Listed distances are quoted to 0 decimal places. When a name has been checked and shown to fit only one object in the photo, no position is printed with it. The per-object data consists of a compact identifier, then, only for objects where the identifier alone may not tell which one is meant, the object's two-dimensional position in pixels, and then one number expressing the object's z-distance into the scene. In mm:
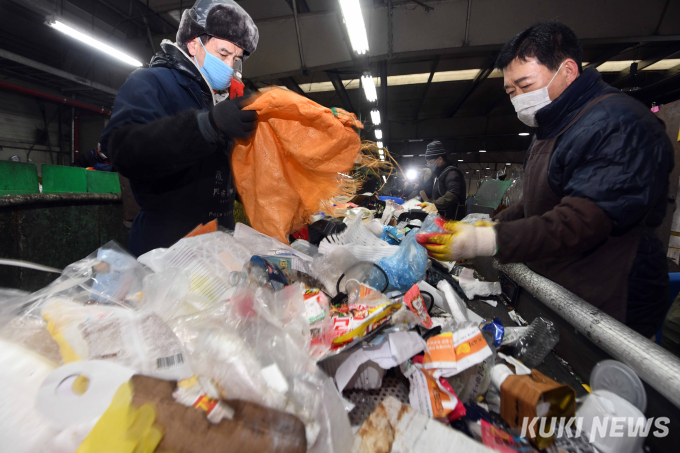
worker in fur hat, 1126
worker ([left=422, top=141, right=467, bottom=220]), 4871
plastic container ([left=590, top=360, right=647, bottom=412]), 636
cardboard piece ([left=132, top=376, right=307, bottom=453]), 423
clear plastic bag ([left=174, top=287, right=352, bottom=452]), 512
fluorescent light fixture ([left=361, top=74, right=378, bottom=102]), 7092
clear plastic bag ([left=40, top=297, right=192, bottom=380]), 521
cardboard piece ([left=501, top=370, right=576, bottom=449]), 554
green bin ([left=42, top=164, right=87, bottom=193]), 4703
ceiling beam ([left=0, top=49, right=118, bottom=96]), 7399
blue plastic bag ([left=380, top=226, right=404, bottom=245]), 1813
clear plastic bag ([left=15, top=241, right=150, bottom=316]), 756
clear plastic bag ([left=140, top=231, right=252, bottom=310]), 810
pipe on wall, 9027
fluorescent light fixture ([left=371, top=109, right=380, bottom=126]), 10347
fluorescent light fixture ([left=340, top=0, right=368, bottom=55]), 4504
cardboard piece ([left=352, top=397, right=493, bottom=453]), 489
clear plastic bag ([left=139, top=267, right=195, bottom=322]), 734
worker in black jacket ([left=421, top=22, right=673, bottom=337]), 1047
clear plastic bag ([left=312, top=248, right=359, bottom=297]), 1097
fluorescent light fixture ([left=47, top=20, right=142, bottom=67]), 5820
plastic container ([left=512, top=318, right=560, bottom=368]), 906
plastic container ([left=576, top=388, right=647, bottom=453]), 562
